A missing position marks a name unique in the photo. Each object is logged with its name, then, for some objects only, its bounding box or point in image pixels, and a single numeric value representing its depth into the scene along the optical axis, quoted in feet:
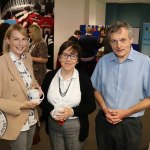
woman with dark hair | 5.98
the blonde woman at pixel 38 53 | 10.92
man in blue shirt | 5.74
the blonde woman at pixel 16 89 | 5.74
